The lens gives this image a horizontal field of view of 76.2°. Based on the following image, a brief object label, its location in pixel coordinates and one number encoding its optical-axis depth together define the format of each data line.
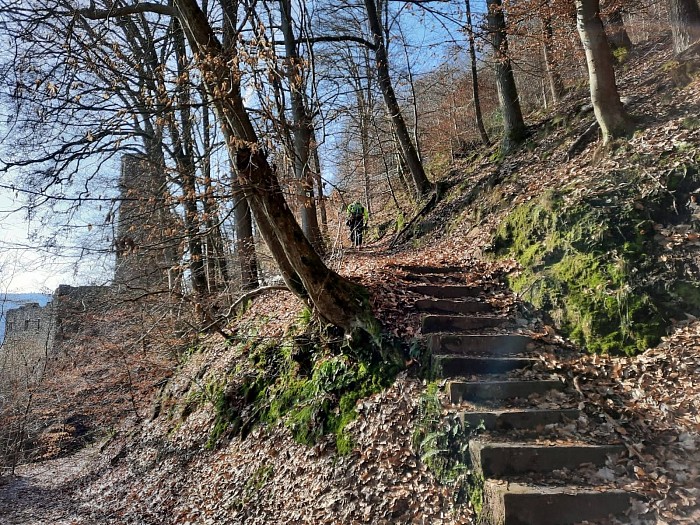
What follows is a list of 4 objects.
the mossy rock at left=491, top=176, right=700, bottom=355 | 4.95
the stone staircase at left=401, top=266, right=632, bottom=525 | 3.37
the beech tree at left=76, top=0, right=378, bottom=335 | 5.14
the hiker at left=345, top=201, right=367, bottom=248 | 13.46
